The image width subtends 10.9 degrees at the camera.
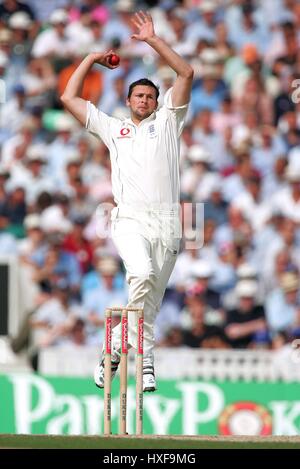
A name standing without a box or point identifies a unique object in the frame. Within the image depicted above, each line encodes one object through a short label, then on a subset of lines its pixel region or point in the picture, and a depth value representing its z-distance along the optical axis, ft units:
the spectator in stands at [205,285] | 52.80
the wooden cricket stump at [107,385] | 33.68
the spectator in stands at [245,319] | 51.65
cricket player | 35.35
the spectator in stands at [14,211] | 56.75
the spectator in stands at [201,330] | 51.24
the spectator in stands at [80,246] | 55.06
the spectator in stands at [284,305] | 52.08
